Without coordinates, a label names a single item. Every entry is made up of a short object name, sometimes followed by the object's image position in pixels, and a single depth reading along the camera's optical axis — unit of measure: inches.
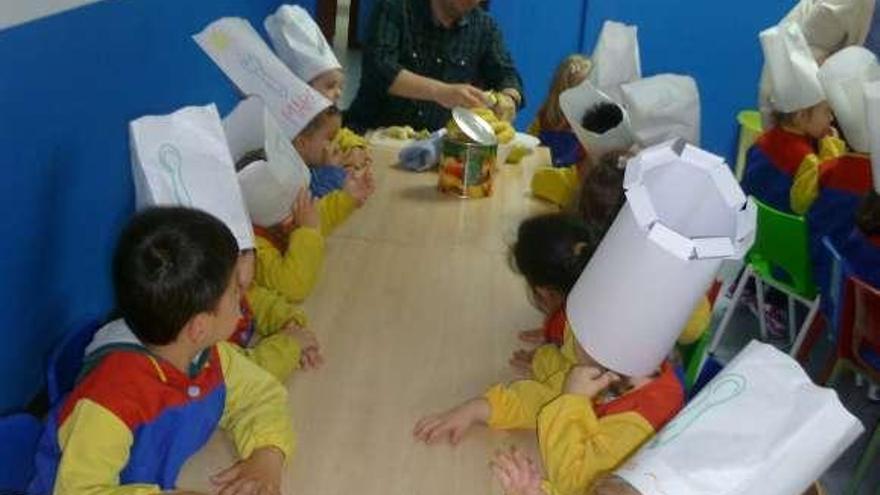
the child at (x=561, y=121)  74.9
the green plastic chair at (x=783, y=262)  72.6
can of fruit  60.0
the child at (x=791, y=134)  83.4
